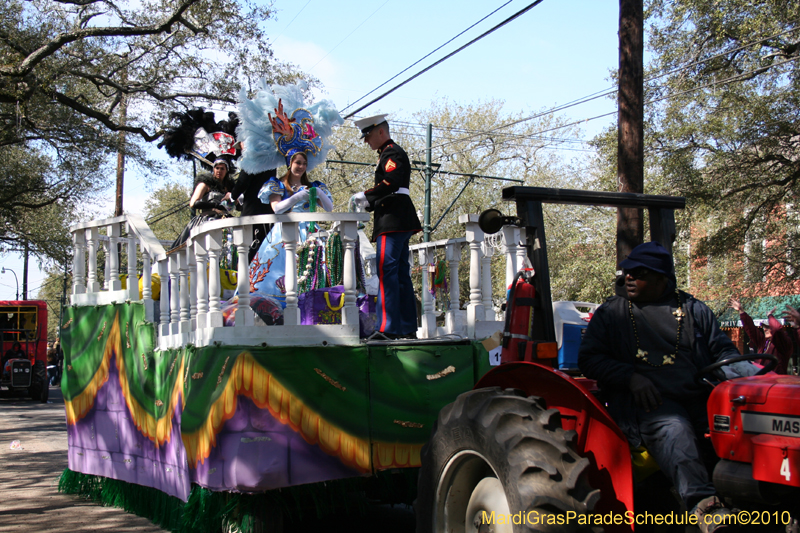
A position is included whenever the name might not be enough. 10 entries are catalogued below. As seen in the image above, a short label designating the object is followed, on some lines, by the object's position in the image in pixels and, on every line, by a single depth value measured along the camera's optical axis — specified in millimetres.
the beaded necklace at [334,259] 7262
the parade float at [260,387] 5332
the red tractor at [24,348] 22625
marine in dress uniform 6570
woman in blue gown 7320
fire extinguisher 4184
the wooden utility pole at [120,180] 29520
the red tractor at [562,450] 3016
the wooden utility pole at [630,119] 9406
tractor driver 3479
